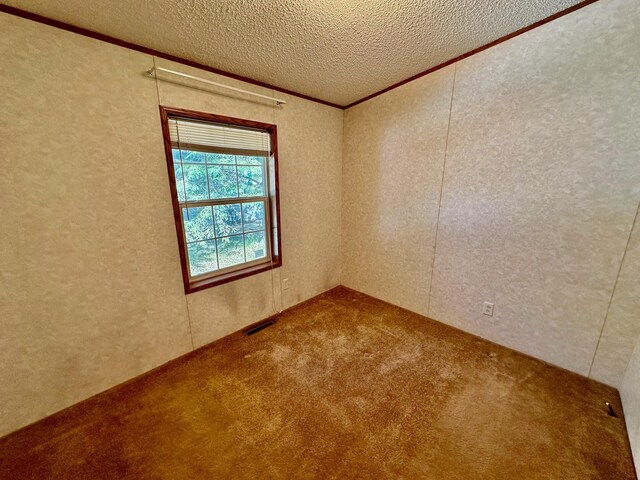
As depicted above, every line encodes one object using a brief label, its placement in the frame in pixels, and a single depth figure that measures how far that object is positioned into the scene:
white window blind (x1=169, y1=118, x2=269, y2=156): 1.80
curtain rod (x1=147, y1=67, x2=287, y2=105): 1.60
